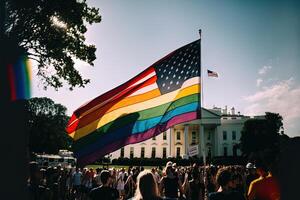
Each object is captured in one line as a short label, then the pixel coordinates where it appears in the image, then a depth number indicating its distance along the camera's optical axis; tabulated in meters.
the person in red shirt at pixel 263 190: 4.86
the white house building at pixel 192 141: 89.31
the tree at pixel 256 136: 74.06
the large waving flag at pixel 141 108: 6.81
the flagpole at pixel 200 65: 7.97
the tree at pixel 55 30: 13.65
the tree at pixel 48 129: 66.94
